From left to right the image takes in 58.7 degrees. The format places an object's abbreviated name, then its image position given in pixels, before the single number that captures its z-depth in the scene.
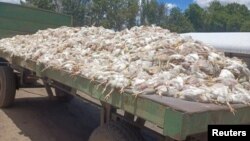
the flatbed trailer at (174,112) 1.49
